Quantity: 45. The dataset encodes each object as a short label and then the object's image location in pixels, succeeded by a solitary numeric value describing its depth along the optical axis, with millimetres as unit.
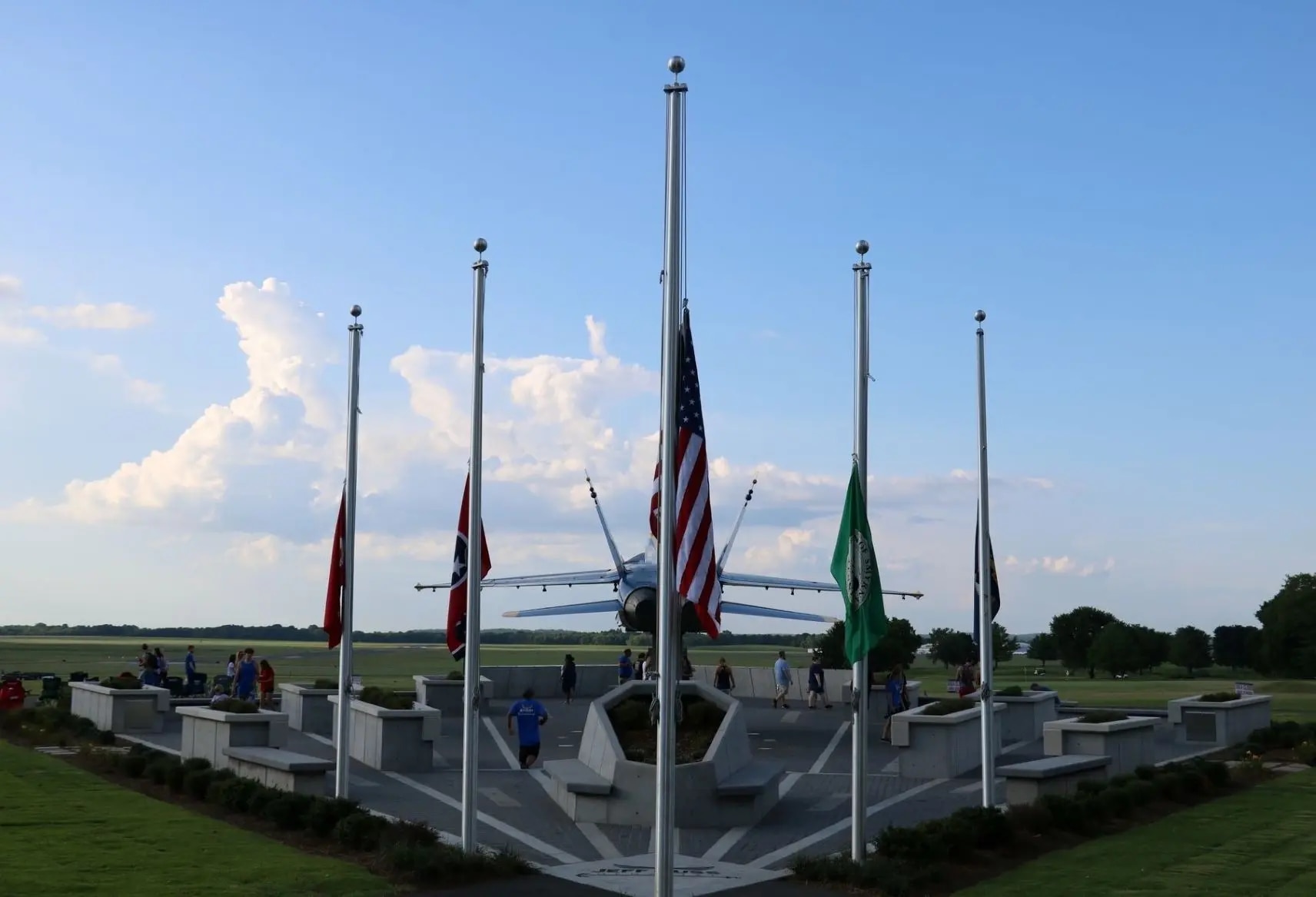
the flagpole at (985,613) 18719
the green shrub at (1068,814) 18172
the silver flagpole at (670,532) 12523
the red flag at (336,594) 18719
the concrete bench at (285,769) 18984
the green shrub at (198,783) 19984
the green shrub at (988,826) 16594
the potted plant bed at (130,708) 29531
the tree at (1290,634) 78500
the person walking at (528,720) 22125
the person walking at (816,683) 37062
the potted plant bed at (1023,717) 30469
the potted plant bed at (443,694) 33906
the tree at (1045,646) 96312
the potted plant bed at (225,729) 21938
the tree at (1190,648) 95500
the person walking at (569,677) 38000
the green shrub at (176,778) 20688
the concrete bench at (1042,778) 19375
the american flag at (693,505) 13344
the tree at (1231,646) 95938
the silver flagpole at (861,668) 15383
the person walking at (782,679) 37531
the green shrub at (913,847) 15695
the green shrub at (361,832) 16266
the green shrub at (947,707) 25359
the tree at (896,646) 55781
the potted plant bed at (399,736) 24297
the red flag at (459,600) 16656
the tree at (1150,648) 91125
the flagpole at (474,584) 15648
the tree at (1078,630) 95188
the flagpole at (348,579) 18219
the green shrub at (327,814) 16922
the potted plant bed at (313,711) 30891
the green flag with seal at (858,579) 15320
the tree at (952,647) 88938
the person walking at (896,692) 31141
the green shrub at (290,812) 17531
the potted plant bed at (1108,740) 22641
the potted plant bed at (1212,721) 29547
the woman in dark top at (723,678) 36406
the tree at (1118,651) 90625
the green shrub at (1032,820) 17625
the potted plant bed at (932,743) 24219
